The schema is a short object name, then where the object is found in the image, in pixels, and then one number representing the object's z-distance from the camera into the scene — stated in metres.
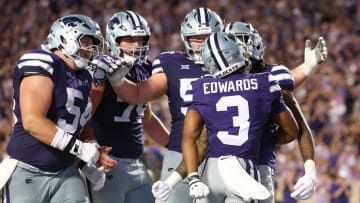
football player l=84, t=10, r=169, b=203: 11.61
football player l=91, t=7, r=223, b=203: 11.51
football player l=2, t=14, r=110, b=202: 10.12
